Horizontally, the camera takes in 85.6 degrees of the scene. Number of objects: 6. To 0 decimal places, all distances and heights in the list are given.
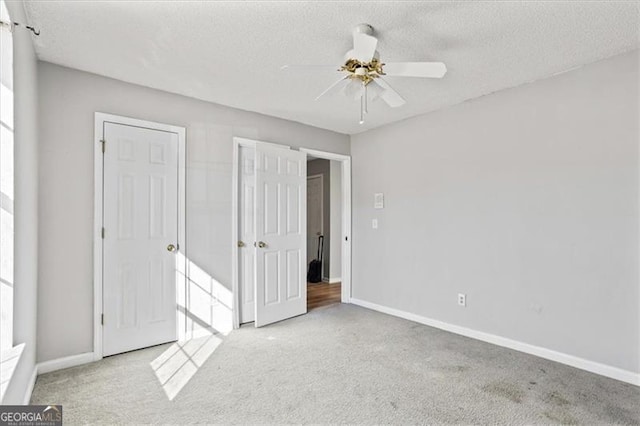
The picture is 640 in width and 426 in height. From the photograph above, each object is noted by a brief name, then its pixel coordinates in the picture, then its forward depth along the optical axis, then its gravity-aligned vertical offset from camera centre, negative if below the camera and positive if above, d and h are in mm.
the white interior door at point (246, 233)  3863 -210
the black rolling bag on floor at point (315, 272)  6329 -1054
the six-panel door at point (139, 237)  2967 -207
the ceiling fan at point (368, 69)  2047 +947
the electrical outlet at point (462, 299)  3544 -869
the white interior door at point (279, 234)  3826 -228
